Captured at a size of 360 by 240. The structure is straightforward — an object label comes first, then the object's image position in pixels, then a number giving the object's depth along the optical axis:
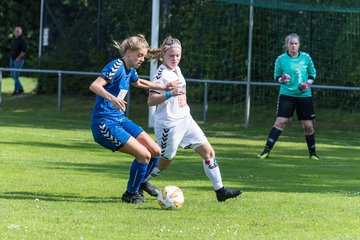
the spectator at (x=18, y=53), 30.95
